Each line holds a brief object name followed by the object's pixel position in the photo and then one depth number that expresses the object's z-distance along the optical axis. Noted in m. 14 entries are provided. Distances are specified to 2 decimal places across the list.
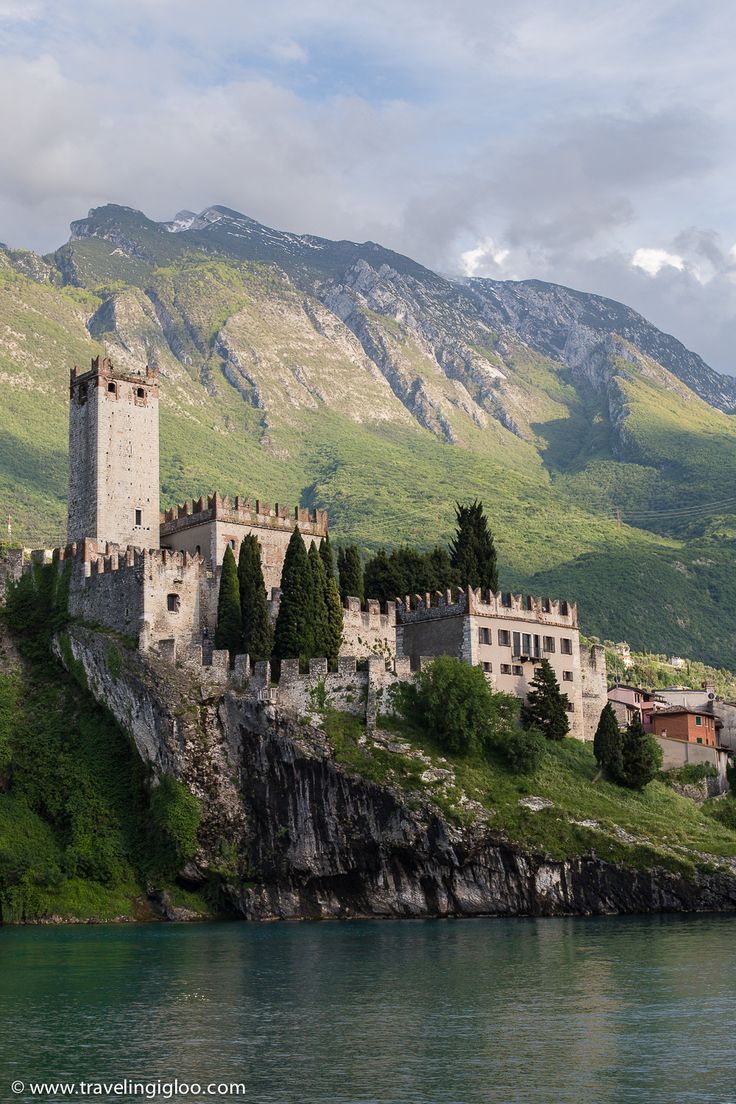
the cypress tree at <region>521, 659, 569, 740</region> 93.38
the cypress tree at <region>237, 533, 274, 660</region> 92.81
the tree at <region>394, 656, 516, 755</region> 87.75
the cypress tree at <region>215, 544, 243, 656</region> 94.81
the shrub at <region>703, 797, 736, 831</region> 93.19
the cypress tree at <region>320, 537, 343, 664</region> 94.06
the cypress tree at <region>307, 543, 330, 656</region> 93.25
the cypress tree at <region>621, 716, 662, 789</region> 92.44
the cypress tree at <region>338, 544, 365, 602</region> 102.62
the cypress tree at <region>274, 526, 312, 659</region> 92.69
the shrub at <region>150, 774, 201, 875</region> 86.31
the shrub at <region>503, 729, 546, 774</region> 87.62
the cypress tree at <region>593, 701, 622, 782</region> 92.38
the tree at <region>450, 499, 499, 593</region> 105.12
